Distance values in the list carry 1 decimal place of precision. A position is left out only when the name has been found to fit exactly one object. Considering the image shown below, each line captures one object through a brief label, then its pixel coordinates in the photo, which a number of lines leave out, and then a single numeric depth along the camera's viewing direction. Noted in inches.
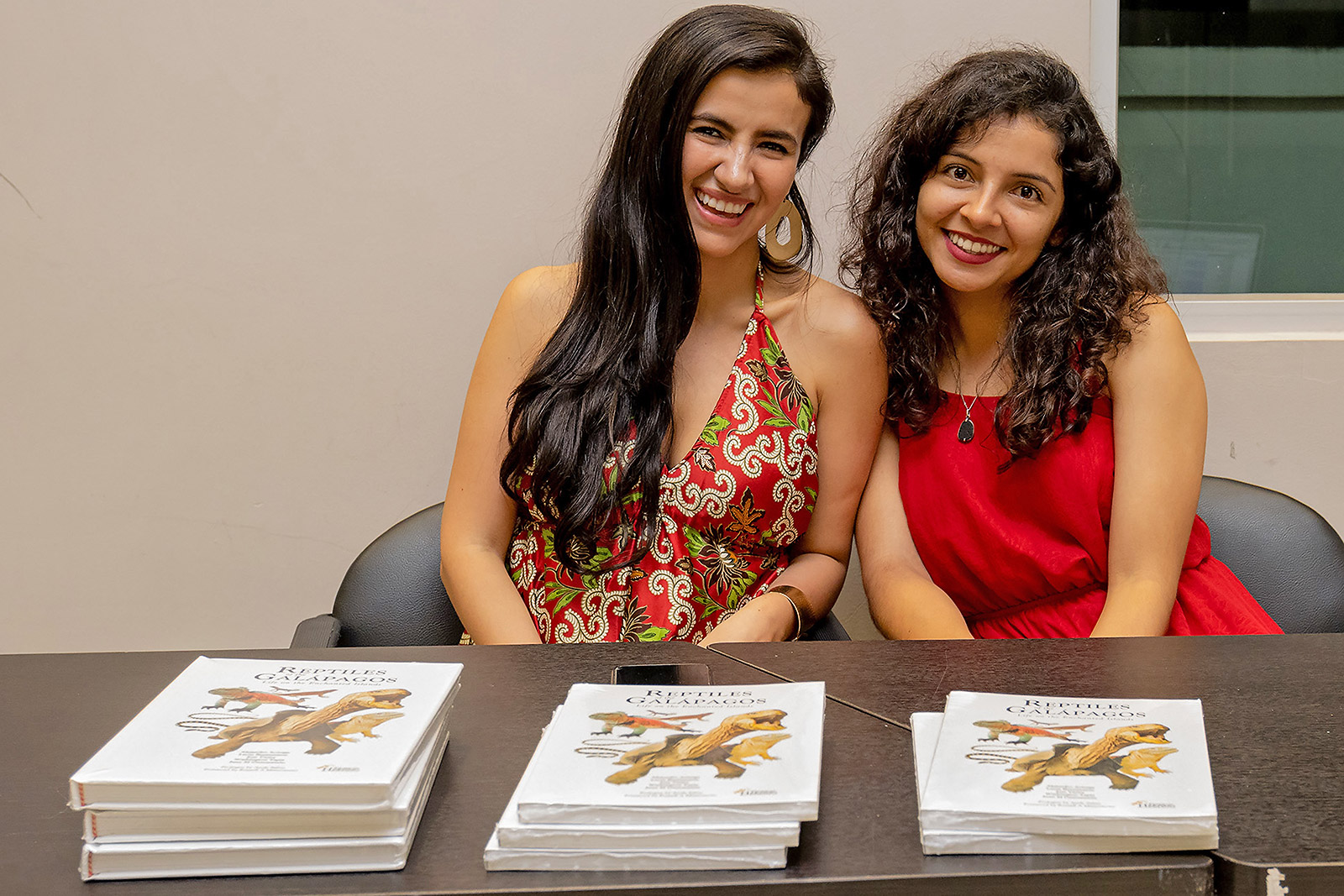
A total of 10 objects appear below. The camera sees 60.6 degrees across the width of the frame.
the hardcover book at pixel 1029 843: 33.1
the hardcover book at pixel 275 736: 33.3
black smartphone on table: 46.0
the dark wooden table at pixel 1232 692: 33.1
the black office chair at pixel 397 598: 75.6
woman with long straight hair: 68.3
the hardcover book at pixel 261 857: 33.1
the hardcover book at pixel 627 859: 32.7
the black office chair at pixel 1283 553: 74.6
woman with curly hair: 68.6
